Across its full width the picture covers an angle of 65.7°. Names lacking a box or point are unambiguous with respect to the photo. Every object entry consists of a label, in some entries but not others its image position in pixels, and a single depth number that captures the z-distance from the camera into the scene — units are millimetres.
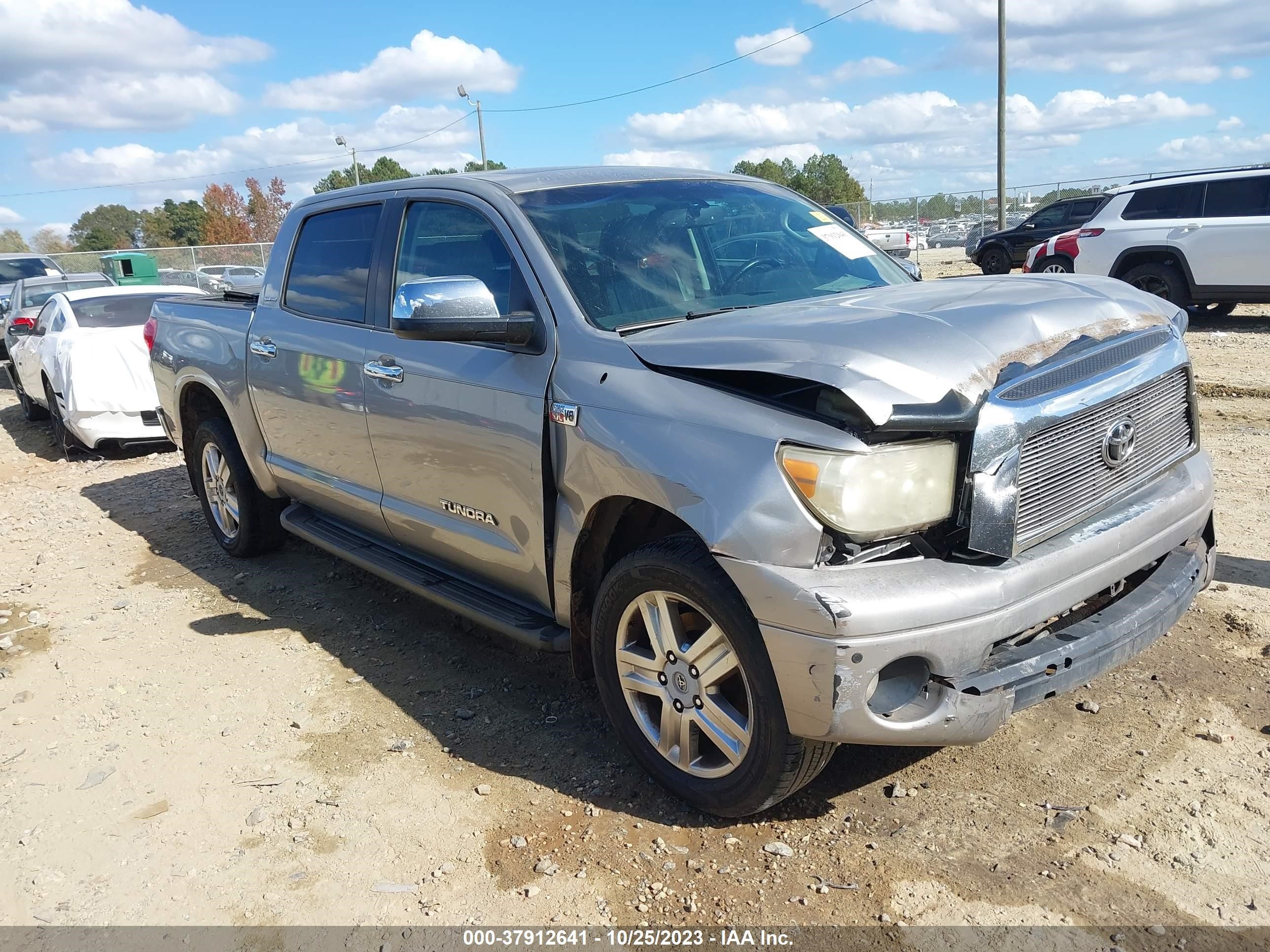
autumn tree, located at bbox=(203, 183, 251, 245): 66062
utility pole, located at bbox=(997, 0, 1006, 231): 24188
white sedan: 8781
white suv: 11250
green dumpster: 23078
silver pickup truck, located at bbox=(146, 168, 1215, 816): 2523
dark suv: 19438
